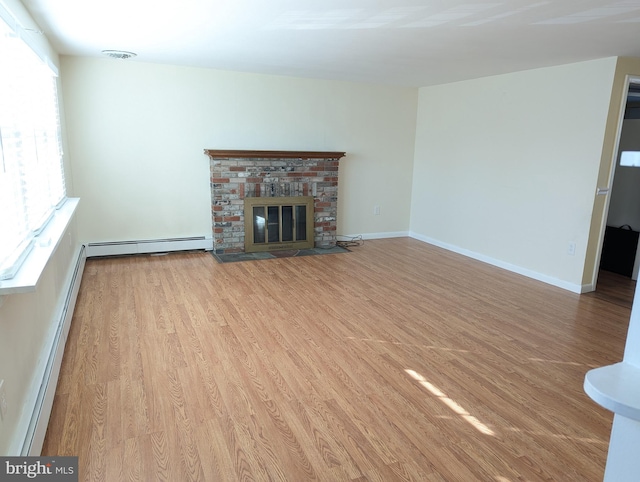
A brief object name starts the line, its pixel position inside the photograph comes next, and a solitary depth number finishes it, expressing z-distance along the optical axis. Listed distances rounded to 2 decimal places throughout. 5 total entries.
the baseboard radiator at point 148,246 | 4.88
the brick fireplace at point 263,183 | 5.18
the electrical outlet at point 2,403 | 1.51
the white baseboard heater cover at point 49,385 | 1.76
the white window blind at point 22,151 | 1.78
